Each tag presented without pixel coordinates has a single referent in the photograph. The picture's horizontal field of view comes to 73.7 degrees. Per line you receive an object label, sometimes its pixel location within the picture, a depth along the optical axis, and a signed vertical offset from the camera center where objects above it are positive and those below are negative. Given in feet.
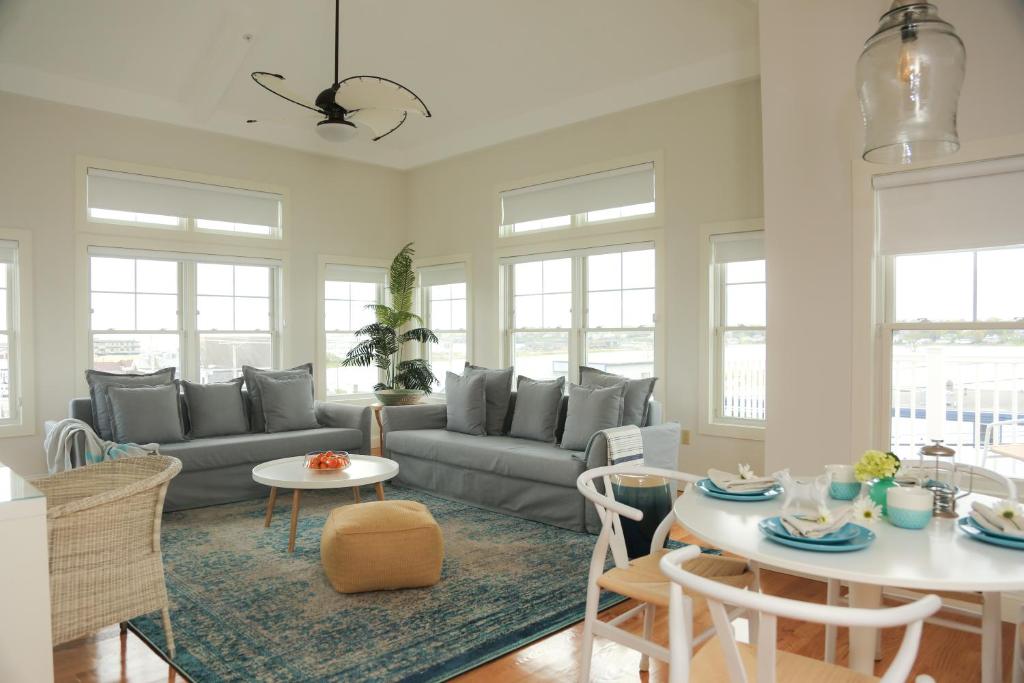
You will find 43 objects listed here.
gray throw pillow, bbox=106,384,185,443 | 15.81 -1.91
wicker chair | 7.51 -2.51
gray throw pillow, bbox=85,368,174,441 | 16.06 -1.23
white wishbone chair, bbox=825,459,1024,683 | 6.64 -2.84
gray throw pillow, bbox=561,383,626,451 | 15.05 -1.78
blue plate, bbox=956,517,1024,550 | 5.44 -1.65
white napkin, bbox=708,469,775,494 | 7.07 -1.57
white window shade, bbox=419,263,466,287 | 24.14 +2.18
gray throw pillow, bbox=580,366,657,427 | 15.34 -1.42
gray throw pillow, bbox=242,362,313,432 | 18.51 -1.77
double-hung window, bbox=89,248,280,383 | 19.77 +0.64
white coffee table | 12.85 -2.78
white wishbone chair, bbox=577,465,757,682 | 6.97 -2.57
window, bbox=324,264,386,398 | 24.39 +0.67
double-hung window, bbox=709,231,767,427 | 17.02 +0.14
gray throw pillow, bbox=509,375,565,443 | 16.67 -1.88
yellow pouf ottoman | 10.52 -3.38
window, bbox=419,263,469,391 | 24.43 +0.75
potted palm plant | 23.32 -0.35
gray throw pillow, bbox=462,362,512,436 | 18.02 -1.65
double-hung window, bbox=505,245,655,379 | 19.38 +0.69
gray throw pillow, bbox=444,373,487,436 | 17.88 -1.89
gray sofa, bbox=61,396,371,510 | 15.78 -2.98
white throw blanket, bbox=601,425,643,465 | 13.47 -2.21
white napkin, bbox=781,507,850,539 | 5.52 -1.56
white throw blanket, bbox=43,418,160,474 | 13.60 -2.28
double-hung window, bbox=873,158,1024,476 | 10.09 +0.43
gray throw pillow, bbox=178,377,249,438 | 17.31 -1.94
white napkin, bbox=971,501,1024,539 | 5.55 -1.56
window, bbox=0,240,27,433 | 17.88 -0.28
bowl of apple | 13.88 -2.62
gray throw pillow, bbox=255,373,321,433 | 18.35 -1.89
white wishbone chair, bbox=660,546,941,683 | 4.14 -2.00
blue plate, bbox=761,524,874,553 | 5.36 -1.66
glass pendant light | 5.72 +2.21
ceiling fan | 12.66 +4.46
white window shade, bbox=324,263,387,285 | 24.21 +2.22
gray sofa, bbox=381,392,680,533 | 14.14 -3.00
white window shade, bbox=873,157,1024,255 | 9.93 +1.95
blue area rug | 8.50 -4.05
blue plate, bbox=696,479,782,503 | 6.97 -1.65
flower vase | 6.53 -1.50
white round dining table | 4.82 -1.71
